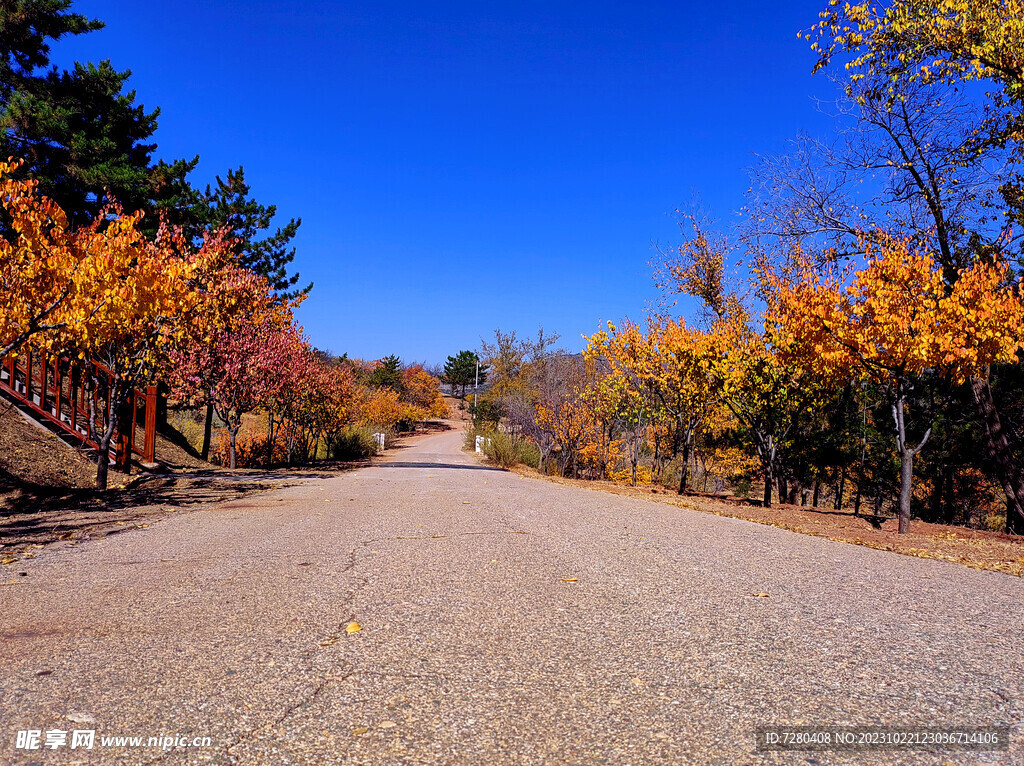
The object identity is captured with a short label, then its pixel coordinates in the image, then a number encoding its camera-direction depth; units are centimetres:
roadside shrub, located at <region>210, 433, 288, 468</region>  1940
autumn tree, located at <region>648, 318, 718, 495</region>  1397
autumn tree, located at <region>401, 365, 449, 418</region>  6719
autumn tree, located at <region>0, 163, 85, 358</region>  745
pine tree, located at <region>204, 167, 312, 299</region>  2490
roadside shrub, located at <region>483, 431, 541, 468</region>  2664
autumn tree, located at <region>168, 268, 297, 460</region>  1593
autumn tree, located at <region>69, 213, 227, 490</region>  794
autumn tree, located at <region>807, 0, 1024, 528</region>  870
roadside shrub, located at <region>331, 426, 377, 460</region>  2747
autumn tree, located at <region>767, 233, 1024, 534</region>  855
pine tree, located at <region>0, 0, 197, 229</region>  1739
